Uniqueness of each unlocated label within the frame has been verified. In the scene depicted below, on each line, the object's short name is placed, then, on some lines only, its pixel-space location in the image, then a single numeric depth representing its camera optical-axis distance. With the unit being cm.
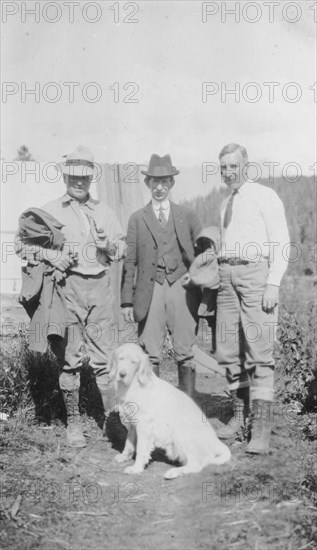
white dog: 448
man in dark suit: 500
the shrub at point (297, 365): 600
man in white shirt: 477
